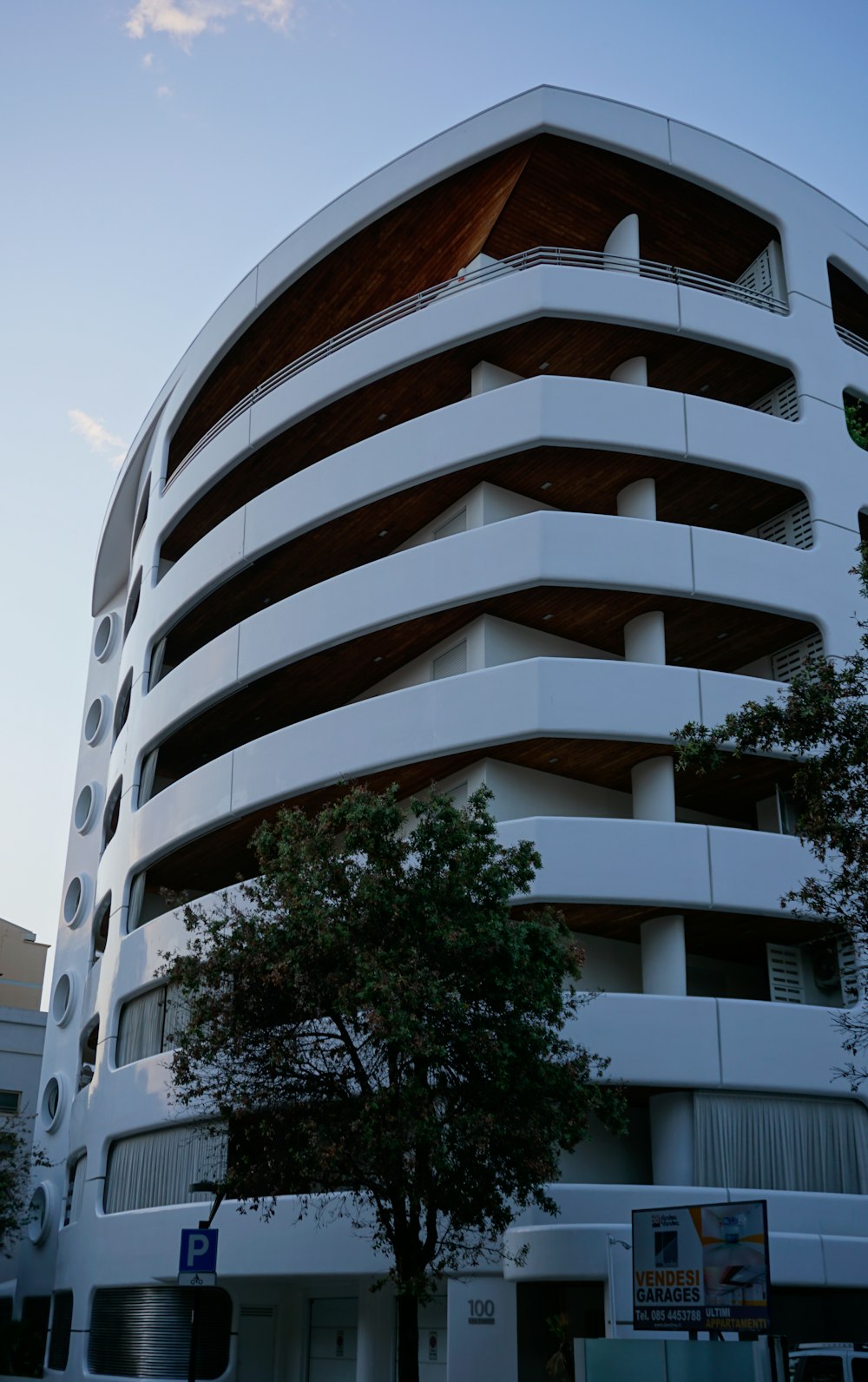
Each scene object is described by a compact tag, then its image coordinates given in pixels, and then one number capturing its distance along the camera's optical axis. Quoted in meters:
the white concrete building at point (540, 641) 24.20
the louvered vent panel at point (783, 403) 30.50
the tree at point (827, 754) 15.52
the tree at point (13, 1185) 35.56
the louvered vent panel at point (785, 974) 26.45
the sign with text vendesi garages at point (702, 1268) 14.05
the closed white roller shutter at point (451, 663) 28.61
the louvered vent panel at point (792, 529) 29.20
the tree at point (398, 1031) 17.52
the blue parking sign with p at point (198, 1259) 16.05
